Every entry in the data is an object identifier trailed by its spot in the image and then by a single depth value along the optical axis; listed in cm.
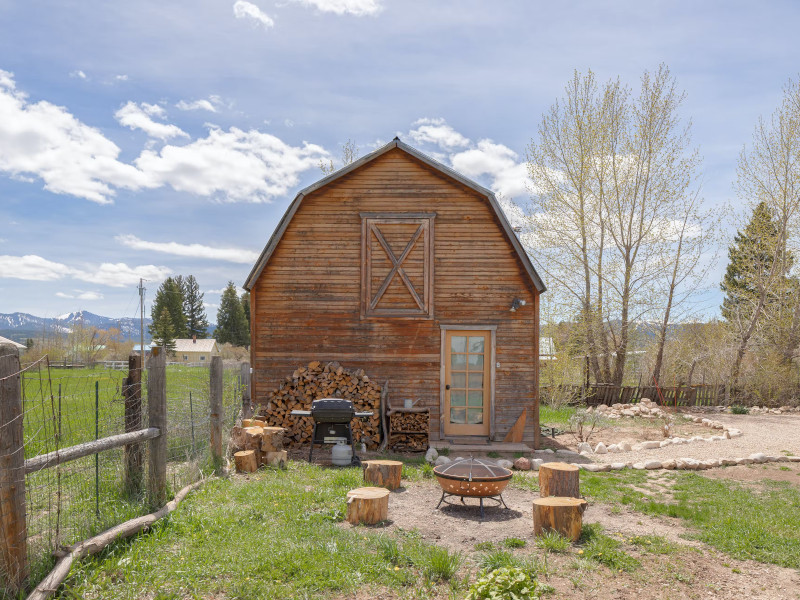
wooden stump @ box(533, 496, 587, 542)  565
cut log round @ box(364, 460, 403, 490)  766
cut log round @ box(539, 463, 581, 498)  694
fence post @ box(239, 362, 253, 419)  1178
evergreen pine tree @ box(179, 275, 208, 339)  6621
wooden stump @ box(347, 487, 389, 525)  608
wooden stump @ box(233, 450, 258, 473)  855
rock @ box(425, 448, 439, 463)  1018
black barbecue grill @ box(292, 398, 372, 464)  945
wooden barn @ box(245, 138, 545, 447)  1177
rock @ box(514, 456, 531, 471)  962
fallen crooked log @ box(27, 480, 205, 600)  411
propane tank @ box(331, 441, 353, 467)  944
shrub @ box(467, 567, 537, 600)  403
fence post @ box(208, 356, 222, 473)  826
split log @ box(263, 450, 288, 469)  894
